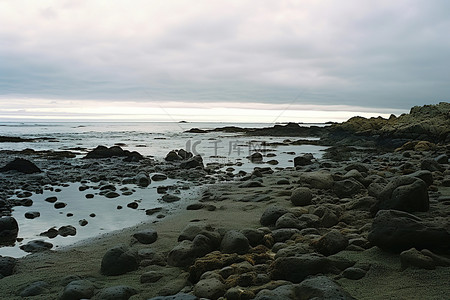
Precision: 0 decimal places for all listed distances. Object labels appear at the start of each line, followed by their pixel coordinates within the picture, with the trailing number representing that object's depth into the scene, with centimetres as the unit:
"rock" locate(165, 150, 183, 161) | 1761
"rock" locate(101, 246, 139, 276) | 402
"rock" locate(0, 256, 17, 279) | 410
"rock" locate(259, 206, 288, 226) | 545
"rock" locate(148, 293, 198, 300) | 297
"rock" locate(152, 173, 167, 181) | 1155
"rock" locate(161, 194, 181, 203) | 832
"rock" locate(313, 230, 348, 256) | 386
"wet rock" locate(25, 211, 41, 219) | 679
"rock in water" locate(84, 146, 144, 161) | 1856
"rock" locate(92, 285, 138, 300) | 330
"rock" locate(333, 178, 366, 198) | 697
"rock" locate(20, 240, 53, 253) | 506
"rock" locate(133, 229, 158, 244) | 511
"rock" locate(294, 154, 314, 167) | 1465
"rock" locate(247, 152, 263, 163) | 1731
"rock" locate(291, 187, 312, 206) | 666
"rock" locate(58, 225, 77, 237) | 583
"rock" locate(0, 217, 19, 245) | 555
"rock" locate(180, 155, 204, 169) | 1416
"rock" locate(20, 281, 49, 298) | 356
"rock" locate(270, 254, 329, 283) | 334
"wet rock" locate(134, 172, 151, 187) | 1055
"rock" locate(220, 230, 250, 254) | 426
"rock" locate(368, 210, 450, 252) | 345
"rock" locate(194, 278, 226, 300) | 313
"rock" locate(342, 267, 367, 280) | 326
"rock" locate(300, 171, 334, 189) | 775
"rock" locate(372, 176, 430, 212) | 470
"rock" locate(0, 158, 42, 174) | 1240
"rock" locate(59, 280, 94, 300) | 333
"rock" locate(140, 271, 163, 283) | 375
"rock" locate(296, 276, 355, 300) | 267
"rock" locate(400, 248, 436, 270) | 318
